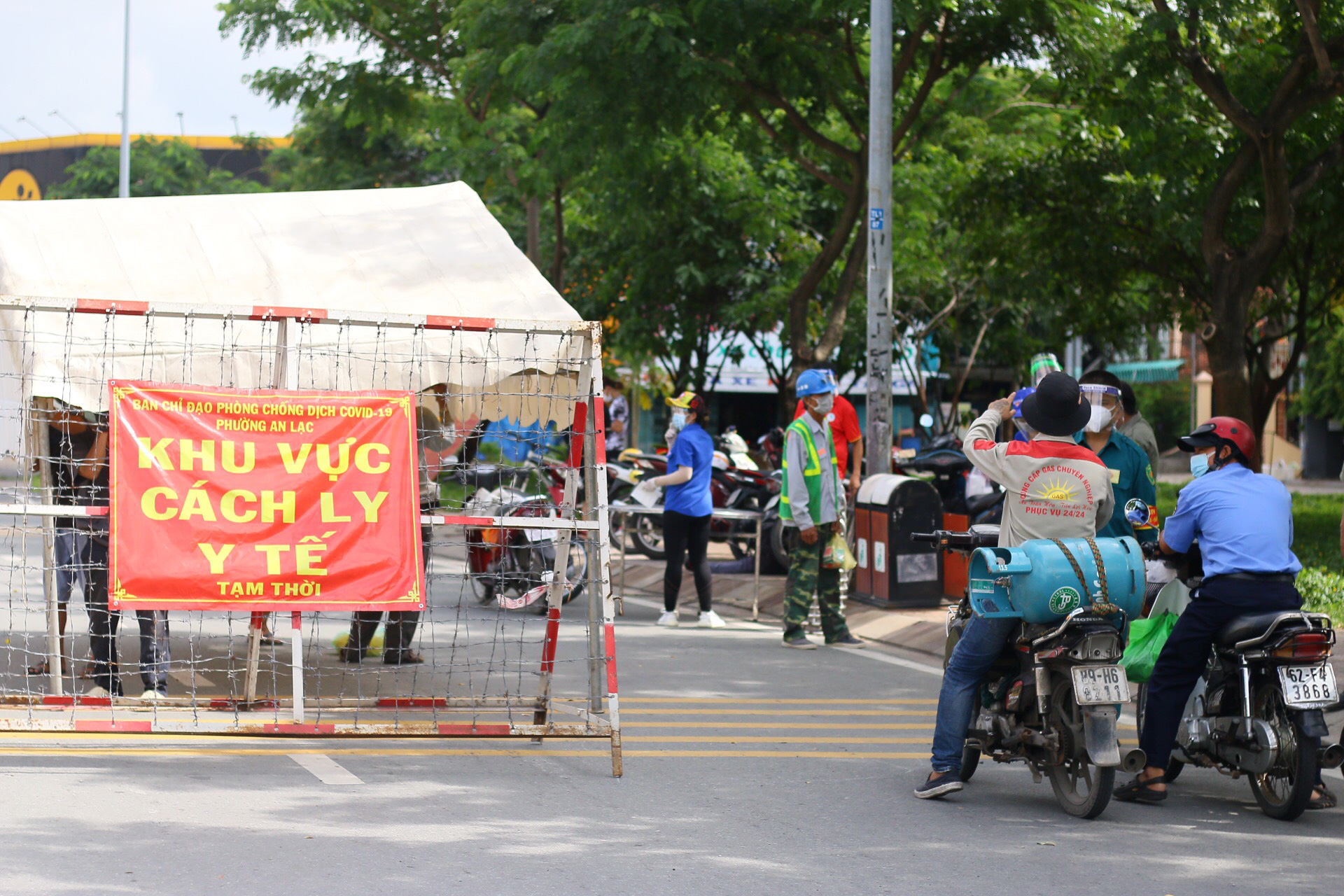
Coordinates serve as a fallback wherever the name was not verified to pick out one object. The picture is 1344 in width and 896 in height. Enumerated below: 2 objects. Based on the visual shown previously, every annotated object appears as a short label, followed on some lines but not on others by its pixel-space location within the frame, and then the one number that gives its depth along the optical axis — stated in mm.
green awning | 45938
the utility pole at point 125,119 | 31206
